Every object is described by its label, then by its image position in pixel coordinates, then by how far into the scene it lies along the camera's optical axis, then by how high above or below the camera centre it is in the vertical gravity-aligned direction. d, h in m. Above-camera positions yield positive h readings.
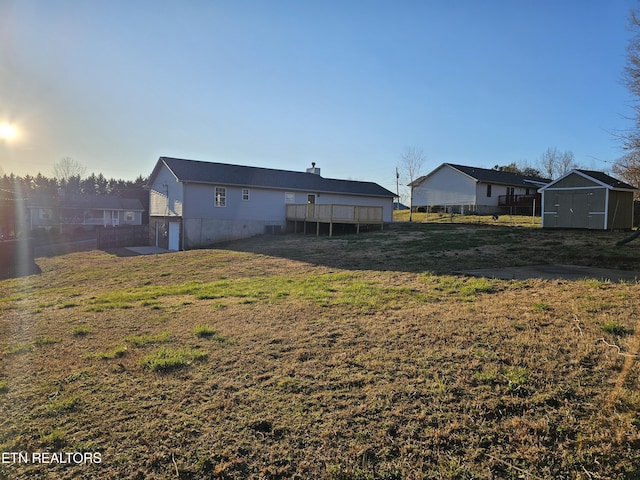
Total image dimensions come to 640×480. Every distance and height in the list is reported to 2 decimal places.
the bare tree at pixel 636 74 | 15.38 +5.70
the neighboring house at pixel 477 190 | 35.31 +2.71
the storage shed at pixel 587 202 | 19.81 +1.02
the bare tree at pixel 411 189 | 40.66 +3.00
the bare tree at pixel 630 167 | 18.27 +2.89
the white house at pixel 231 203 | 24.16 +0.76
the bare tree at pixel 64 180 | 72.19 +5.52
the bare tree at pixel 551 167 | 58.81 +7.95
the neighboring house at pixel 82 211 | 45.75 +0.07
